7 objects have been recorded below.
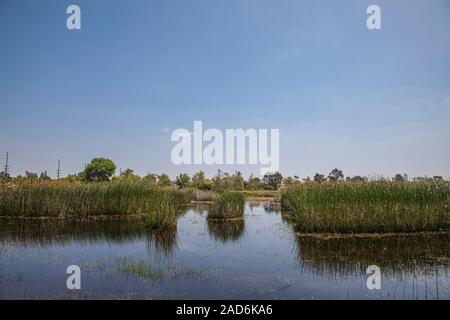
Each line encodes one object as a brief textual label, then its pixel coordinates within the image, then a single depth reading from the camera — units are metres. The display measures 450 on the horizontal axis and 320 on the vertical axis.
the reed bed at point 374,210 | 12.76
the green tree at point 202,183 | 47.08
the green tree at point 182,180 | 54.38
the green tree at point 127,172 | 47.34
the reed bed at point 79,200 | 16.89
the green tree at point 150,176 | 44.33
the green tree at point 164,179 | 47.92
